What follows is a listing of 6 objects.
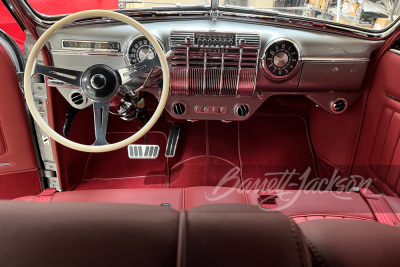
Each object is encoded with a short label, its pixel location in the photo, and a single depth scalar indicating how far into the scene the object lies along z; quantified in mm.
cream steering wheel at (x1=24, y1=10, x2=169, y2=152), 1427
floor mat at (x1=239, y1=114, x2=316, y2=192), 2320
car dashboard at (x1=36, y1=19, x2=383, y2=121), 1725
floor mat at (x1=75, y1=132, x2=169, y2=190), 2262
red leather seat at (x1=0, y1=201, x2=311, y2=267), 493
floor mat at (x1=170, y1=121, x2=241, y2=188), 2291
